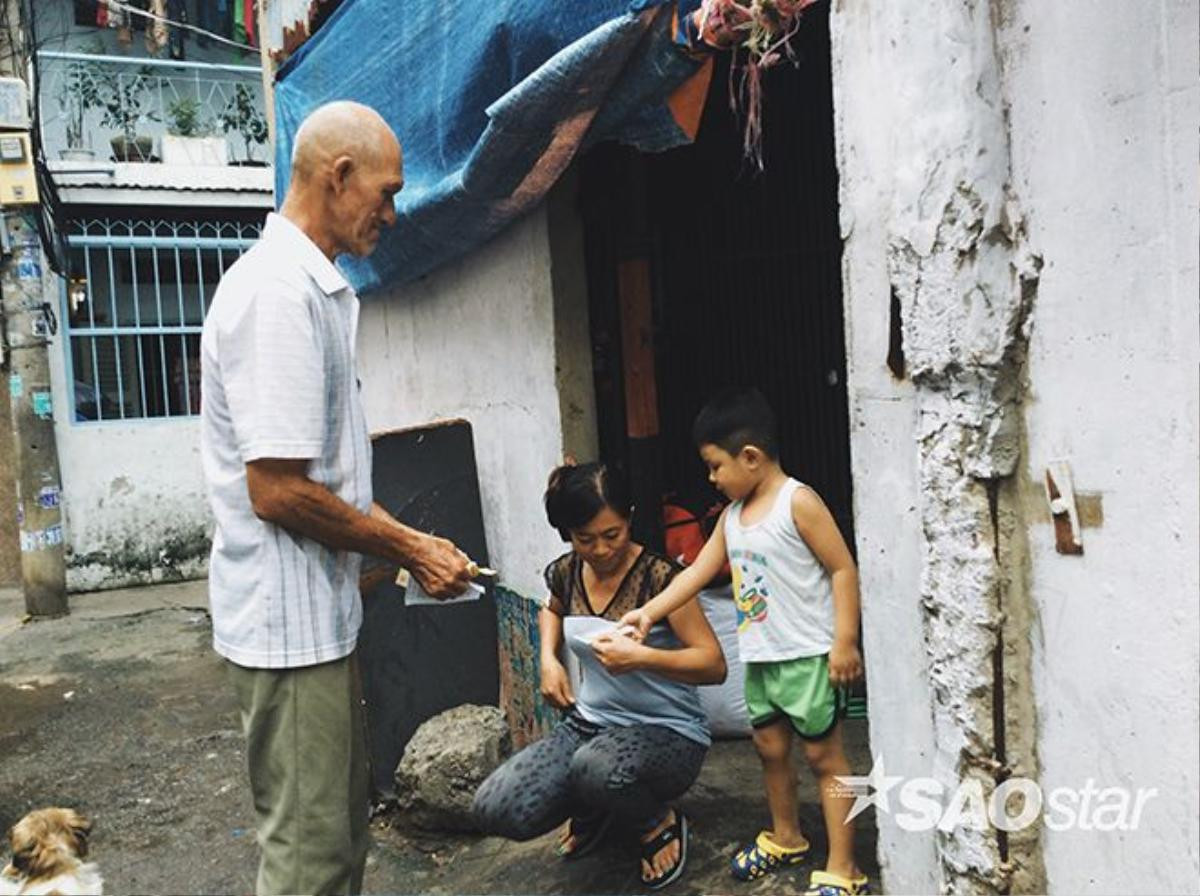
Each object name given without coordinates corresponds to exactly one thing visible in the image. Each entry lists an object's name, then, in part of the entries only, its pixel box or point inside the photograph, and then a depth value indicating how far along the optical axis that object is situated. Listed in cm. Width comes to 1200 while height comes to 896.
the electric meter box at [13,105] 850
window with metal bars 986
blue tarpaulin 300
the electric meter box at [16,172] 852
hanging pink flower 254
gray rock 394
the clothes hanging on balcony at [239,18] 1129
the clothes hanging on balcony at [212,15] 1152
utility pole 879
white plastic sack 397
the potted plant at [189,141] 1030
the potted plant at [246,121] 1084
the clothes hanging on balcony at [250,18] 1127
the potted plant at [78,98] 1015
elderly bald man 211
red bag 445
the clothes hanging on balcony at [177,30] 1112
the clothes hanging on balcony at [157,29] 1071
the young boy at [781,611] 285
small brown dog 277
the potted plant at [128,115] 1018
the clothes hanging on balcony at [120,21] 1063
